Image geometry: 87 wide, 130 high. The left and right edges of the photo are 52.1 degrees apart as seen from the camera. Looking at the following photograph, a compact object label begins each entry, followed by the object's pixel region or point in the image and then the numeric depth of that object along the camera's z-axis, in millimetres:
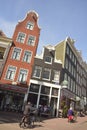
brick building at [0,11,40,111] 12996
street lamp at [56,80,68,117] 14143
